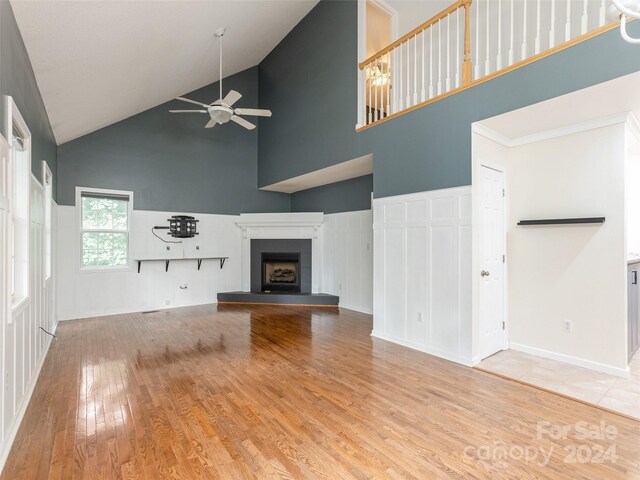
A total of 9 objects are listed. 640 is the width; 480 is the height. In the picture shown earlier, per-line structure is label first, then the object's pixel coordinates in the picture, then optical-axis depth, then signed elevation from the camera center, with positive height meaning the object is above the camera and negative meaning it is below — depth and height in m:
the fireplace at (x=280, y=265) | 7.26 -0.59
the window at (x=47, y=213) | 3.91 +0.36
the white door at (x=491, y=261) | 3.64 -0.25
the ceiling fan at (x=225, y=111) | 4.32 +1.79
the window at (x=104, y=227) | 5.63 +0.24
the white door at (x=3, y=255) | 1.93 -0.09
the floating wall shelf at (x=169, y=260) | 6.05 -0.40
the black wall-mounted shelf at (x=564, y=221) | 3.24 +0.20
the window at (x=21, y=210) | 2.59 +0.25
